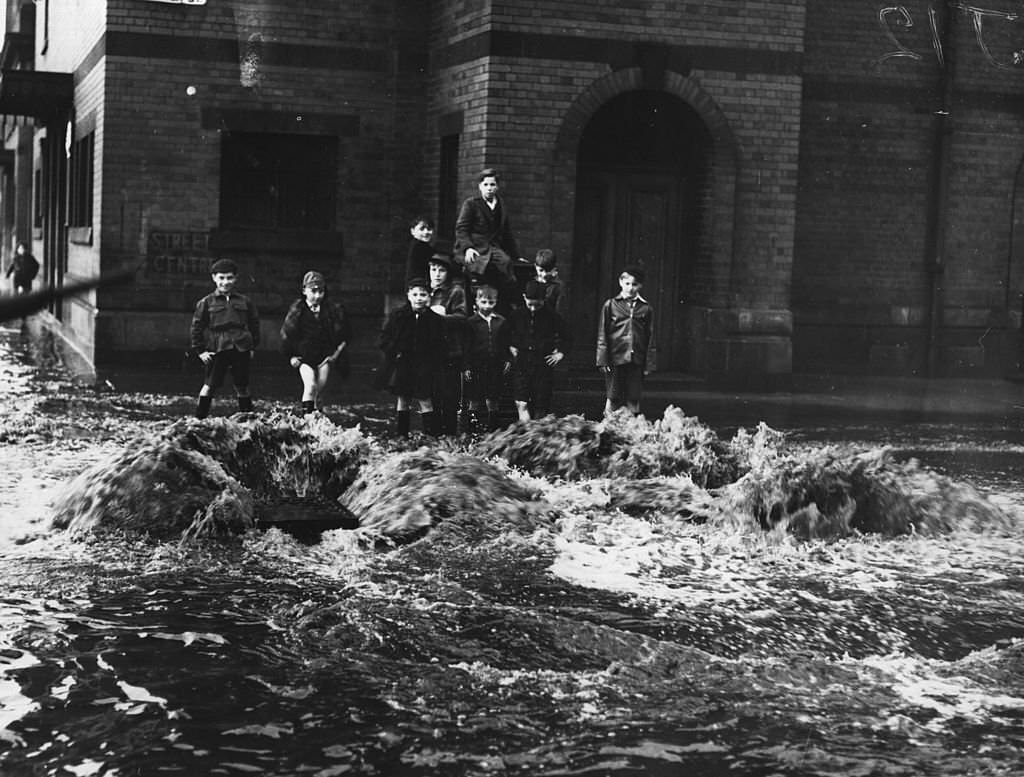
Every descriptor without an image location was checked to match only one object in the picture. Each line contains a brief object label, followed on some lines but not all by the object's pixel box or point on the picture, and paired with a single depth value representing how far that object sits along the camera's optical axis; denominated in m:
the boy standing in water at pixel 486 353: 11.55
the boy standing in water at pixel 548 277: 11.71
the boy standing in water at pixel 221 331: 10.98
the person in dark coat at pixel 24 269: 24.52
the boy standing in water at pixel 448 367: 11.32
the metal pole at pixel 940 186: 17.64
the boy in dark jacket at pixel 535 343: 11.70
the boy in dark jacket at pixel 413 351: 10.97
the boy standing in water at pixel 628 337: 11.47
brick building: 15.24
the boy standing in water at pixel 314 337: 11.03
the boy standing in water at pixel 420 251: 11.99
